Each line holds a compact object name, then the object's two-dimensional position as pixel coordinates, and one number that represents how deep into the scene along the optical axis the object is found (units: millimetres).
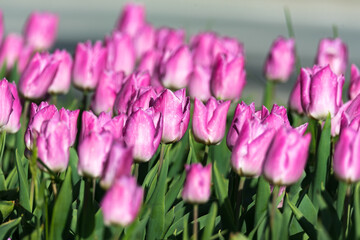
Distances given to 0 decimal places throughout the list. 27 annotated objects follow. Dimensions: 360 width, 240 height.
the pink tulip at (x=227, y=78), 4715
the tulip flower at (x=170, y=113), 3520
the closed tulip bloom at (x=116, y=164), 2672
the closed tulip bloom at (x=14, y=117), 3879
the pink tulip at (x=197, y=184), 2912
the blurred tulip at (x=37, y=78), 4410
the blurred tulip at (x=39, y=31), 7918
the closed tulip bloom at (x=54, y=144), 3123
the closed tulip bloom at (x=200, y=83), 5066
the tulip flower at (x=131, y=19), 8023
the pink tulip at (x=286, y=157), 2937
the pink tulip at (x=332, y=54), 5598
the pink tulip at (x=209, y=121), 3652
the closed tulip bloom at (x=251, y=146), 3180
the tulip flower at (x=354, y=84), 4484
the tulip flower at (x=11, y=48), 6820
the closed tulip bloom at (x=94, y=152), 2939
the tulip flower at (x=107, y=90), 4500
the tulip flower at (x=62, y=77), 4977
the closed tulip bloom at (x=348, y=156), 3006
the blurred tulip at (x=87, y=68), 5004
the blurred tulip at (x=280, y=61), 6020
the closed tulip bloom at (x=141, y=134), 3223
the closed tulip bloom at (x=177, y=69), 5111
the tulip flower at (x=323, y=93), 3859
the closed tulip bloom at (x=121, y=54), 5875
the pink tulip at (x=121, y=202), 2535
